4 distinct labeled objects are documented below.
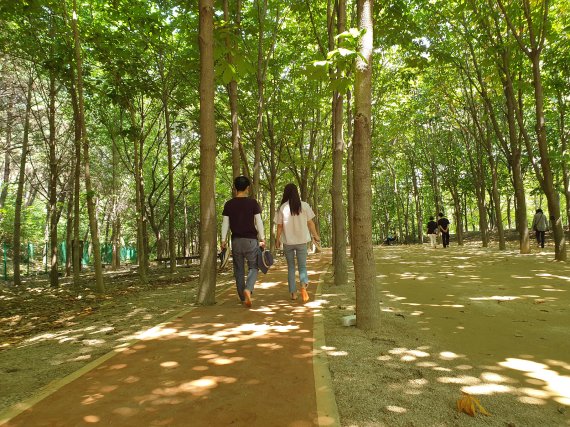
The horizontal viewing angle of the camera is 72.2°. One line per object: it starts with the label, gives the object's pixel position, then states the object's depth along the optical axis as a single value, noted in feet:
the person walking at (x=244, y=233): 21.03
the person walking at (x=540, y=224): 60.58
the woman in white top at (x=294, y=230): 22.25
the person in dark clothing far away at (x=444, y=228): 74.28
